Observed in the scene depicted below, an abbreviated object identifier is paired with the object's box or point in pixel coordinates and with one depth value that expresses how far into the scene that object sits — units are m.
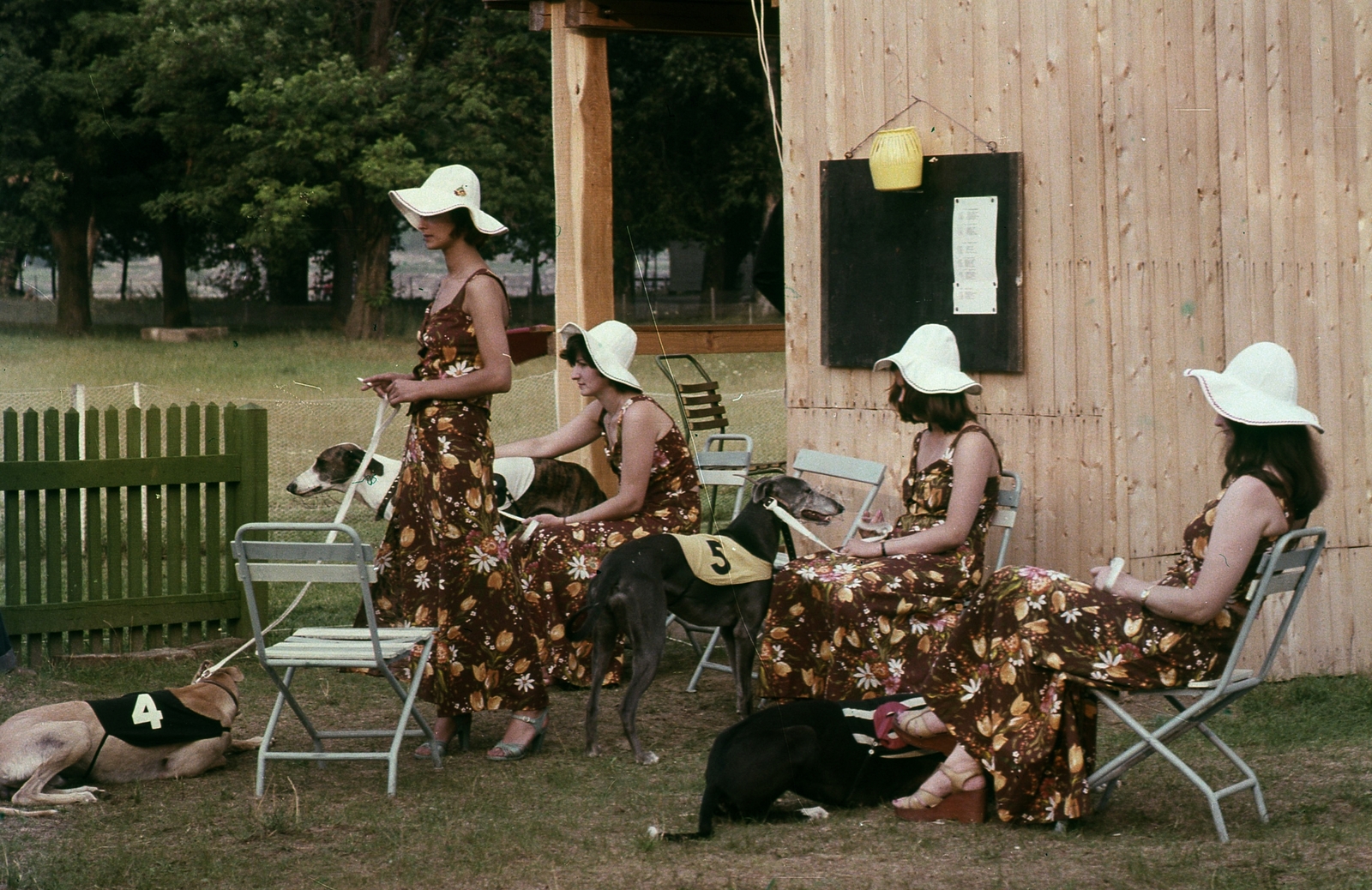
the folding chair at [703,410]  10.77
